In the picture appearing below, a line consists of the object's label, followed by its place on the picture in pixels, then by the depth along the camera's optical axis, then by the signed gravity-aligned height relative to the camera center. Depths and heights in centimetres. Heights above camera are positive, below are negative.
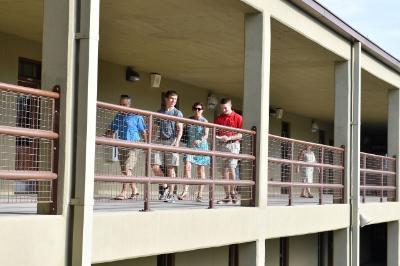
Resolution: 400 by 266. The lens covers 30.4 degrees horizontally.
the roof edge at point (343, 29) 1219 +292
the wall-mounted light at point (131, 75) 1571 +228
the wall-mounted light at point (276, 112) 2337 +230
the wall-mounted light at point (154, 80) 1667 +232
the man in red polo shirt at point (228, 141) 1050 +61
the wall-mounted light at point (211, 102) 1945 +214
